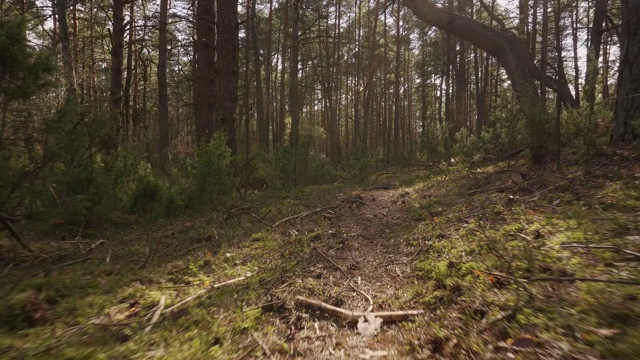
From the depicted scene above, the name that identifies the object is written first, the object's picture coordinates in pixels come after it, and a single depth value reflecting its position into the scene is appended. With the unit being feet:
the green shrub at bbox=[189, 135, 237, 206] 20.02
